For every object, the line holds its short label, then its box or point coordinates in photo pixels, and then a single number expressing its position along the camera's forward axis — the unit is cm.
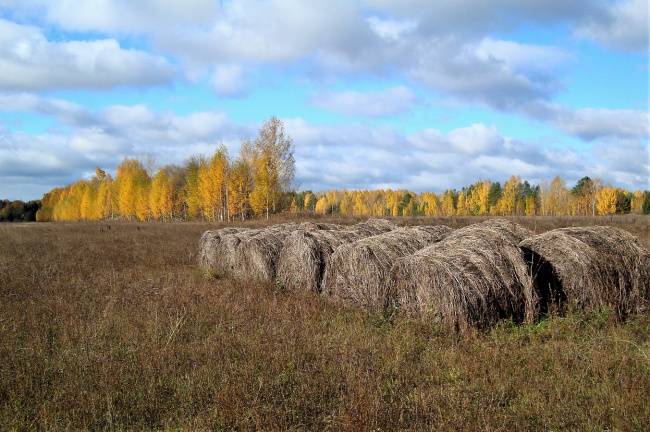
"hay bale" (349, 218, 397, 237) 1406
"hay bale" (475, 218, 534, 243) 1147
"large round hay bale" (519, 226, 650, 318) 888
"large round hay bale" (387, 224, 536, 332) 777
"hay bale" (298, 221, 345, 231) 1488
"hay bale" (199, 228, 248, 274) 1628
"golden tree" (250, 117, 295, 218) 4741
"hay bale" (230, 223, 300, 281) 1338
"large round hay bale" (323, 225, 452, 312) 959
